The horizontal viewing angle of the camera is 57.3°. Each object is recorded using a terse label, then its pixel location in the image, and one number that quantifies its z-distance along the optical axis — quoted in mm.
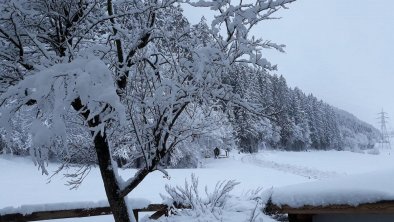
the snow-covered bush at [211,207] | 5949
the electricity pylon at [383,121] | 131000
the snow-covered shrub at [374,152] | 99531
